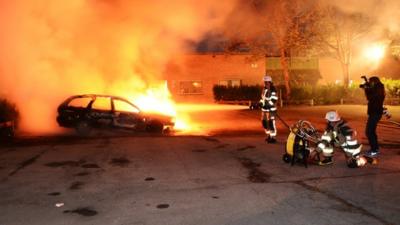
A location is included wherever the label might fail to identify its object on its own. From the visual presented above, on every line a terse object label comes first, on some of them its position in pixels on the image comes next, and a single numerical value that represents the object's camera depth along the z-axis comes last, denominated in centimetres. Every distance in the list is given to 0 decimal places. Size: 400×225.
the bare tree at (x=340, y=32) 2873
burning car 1372
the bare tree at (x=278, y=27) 2961
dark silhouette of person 866
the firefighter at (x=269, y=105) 1091
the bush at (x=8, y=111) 1248
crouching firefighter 773
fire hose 787
